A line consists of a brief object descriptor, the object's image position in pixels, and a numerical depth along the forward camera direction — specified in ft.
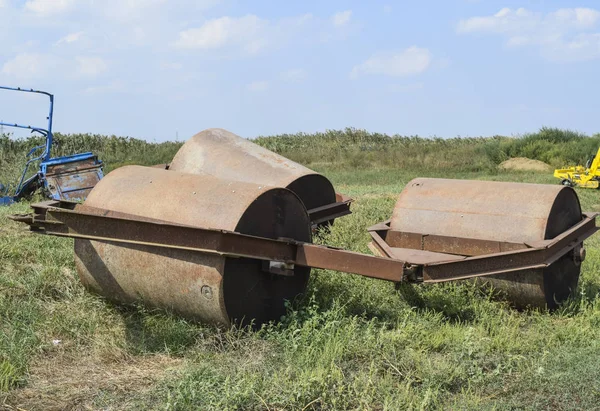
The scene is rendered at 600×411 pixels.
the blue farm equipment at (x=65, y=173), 41.01
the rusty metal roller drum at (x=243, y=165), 23.00
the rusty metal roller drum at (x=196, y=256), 14.79
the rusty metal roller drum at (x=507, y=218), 18.03
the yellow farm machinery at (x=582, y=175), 67.46
